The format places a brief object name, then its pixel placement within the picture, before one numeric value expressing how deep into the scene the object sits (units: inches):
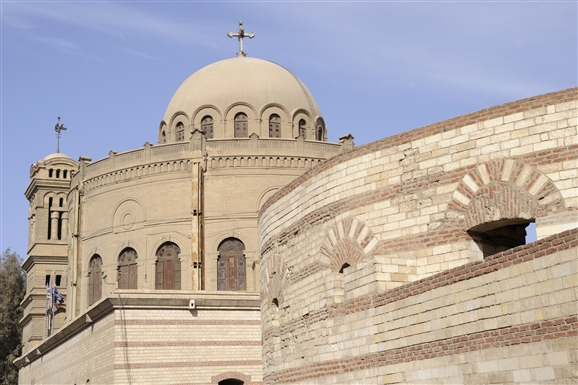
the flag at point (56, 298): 1472.7
